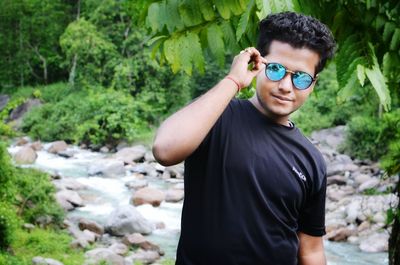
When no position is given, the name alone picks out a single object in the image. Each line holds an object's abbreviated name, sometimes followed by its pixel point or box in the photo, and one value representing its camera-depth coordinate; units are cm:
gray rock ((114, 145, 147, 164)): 1875
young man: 168
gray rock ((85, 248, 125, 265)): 834
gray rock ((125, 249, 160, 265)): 907
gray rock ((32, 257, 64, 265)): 756
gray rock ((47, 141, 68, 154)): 1984
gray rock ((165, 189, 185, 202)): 1377
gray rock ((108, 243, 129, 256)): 945
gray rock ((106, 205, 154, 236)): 1083
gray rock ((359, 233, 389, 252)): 1032
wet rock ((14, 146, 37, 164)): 1675
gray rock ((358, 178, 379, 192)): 1527
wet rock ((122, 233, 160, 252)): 993
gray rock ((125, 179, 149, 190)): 1504
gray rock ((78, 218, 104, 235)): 1070
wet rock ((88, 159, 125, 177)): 1645
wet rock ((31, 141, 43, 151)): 1995
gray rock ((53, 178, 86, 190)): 1376
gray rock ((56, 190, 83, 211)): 1227
